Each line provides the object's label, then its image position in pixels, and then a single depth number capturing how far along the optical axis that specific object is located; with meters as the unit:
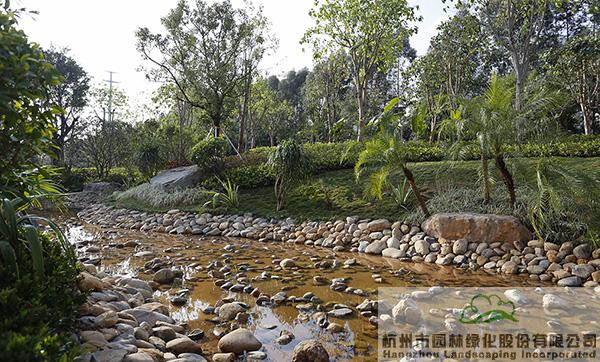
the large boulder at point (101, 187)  17.42
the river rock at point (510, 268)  5.81
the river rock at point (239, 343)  3.35
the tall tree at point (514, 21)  12.09
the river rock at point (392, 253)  7.00
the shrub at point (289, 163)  9.53
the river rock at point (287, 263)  6.30
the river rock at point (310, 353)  3.10
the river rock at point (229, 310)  4.16
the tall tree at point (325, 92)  23.89
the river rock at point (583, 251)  5.66
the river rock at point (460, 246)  6.57
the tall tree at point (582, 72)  15.23
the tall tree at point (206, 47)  15.84
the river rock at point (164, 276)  5.53
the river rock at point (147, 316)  3.66
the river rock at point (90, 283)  3.48
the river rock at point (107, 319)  3.03
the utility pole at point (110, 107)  24.10
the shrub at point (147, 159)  14.60
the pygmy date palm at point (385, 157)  7.29
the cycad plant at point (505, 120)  6.46
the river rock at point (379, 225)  7.94
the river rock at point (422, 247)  6.83
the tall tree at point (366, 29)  12.60
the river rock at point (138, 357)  2.63
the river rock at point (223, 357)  3.15
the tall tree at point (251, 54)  16.72
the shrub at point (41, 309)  1.80
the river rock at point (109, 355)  2.52
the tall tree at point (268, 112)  24.36
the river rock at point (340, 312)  4.14
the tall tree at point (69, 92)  21.92
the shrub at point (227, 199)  10.84
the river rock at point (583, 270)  5.32
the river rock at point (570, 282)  5.18
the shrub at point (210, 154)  12.98
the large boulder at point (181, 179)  13.01
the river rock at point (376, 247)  7.34
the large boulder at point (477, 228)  6.38
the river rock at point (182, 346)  3.22
